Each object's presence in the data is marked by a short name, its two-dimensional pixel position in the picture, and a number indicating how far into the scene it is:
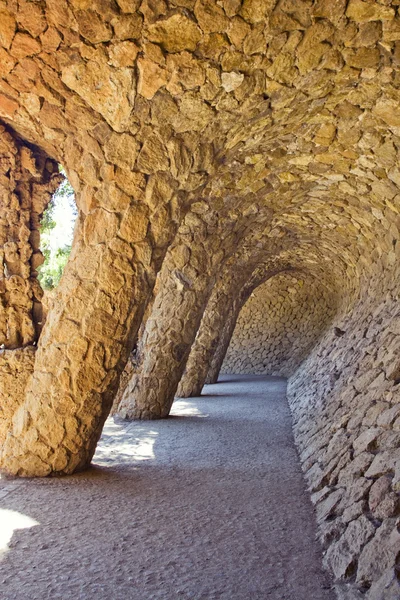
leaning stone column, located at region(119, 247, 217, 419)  6.55
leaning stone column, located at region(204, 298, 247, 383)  11.51
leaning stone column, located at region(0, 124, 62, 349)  4.35
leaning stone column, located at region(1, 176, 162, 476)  3.61
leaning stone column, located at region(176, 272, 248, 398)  9.33
